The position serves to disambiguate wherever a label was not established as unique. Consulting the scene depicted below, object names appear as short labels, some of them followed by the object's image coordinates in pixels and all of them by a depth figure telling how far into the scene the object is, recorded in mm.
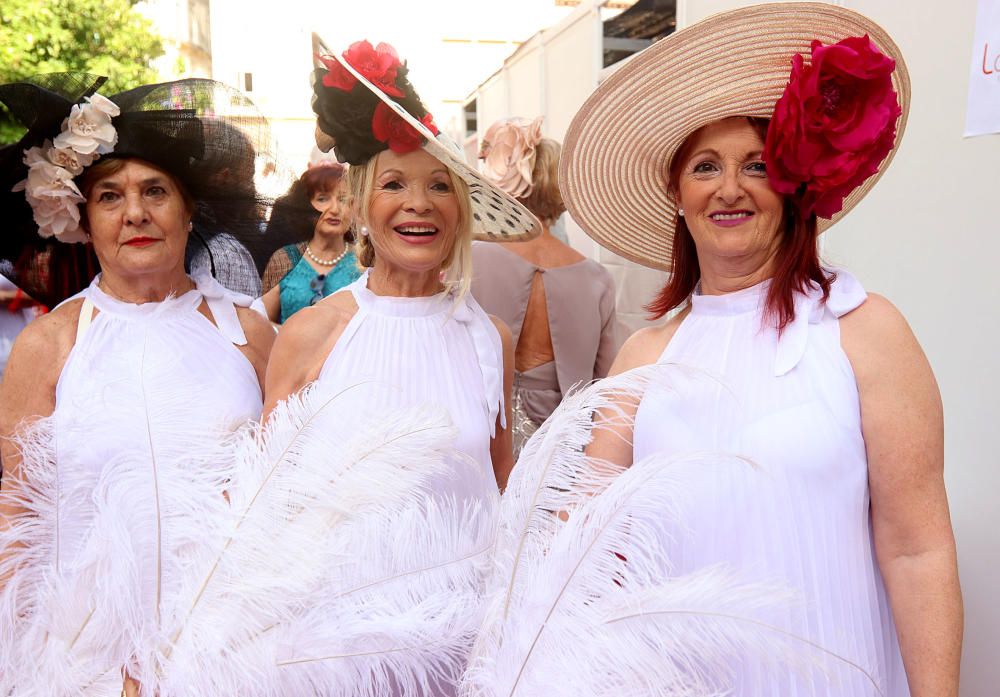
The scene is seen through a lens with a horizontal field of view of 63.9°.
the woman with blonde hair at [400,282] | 1997
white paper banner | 2092
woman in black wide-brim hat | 946
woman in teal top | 4191
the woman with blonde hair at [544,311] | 3521
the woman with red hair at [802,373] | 1461
